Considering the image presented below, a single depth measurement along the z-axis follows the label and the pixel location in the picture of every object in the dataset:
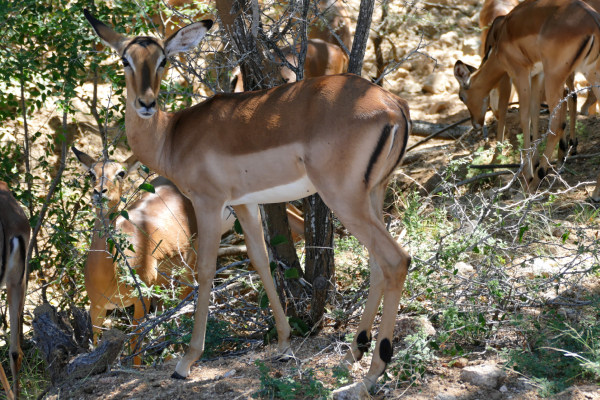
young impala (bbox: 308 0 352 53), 21.73
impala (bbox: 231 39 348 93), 19.50
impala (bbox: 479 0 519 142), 16.22
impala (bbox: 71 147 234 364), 12.18
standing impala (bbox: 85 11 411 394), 7.57
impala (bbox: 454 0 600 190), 14.01
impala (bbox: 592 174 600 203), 13.30
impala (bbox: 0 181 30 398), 9.80
